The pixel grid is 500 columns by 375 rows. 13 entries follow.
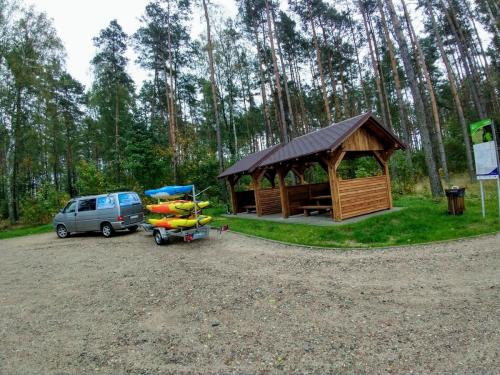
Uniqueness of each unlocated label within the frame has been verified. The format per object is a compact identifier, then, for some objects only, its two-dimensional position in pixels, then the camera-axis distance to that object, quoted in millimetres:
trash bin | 8875
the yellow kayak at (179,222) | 9430
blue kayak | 9627
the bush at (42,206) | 20438
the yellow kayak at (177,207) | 9516
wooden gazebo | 10578
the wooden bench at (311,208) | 11291
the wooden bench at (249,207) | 16700
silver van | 12070
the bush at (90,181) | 21906
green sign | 8039
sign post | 8008
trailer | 9312
